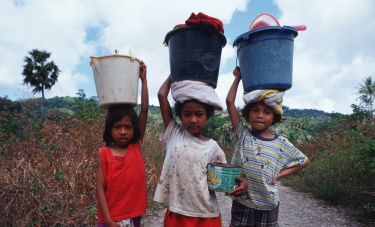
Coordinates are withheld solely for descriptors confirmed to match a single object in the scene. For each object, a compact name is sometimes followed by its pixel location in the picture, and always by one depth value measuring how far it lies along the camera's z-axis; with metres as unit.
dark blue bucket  1.92
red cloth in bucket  1.89
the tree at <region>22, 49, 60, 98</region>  26.17
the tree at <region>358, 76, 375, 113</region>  9.51
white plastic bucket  1.96
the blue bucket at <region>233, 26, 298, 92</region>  1.96
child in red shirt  1.91
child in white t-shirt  1.86
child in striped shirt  1.98
